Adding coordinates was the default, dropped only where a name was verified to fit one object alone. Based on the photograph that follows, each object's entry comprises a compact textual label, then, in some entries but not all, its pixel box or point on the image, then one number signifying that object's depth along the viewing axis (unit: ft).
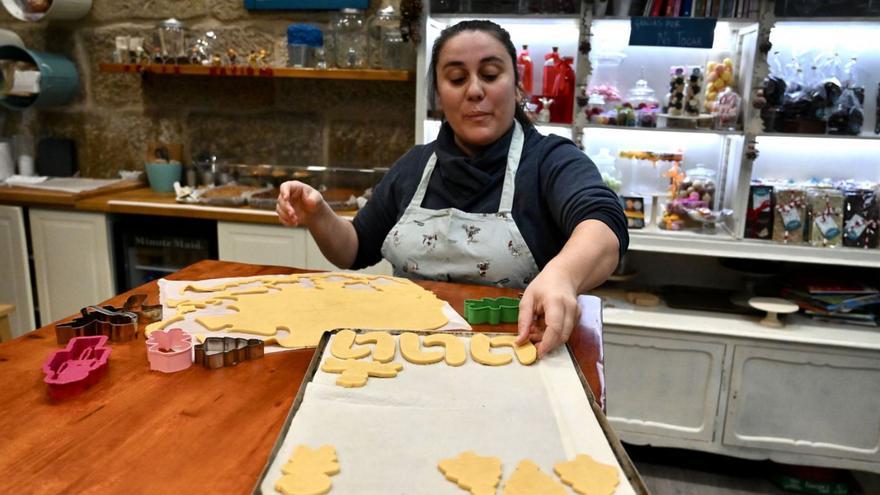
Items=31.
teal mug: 9.87
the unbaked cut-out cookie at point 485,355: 3.11
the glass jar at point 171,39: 9.57
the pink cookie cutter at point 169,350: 3.05
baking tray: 2.15
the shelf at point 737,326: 7.14
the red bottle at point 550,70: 7.92
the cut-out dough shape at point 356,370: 2.85
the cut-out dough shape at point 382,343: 3.13
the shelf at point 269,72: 8.68
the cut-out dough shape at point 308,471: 2.09
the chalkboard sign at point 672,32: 7.15
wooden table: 2.19
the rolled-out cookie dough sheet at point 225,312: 3.64
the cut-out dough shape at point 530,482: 2.16
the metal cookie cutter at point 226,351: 3.10
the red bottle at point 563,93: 7.91
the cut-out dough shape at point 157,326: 3.50
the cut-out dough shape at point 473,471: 2.14
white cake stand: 7.28
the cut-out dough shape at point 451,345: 3.13
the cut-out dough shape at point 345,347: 3.11
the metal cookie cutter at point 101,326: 3.37
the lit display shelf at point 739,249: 7.11
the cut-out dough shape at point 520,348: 3.14
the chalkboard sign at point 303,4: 9.39
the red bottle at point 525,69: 8.02
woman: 4.83
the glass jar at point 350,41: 9.23
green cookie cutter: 3.82
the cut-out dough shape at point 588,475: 2.14
